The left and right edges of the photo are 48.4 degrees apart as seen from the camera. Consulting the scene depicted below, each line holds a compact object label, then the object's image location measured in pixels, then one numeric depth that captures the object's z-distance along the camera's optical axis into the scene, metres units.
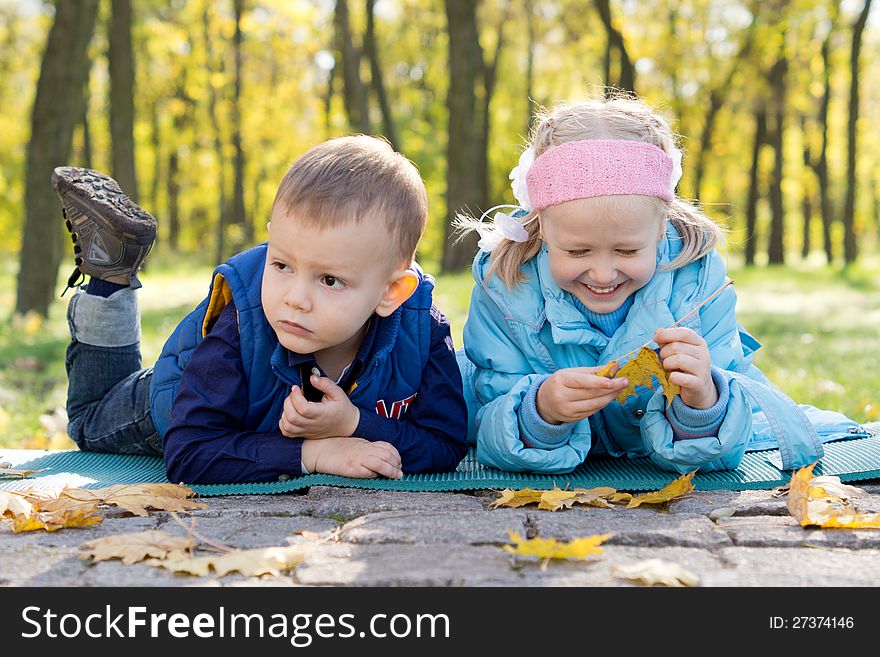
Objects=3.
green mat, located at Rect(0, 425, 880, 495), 3.07
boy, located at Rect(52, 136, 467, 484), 2.82
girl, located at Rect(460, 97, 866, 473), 3.07
